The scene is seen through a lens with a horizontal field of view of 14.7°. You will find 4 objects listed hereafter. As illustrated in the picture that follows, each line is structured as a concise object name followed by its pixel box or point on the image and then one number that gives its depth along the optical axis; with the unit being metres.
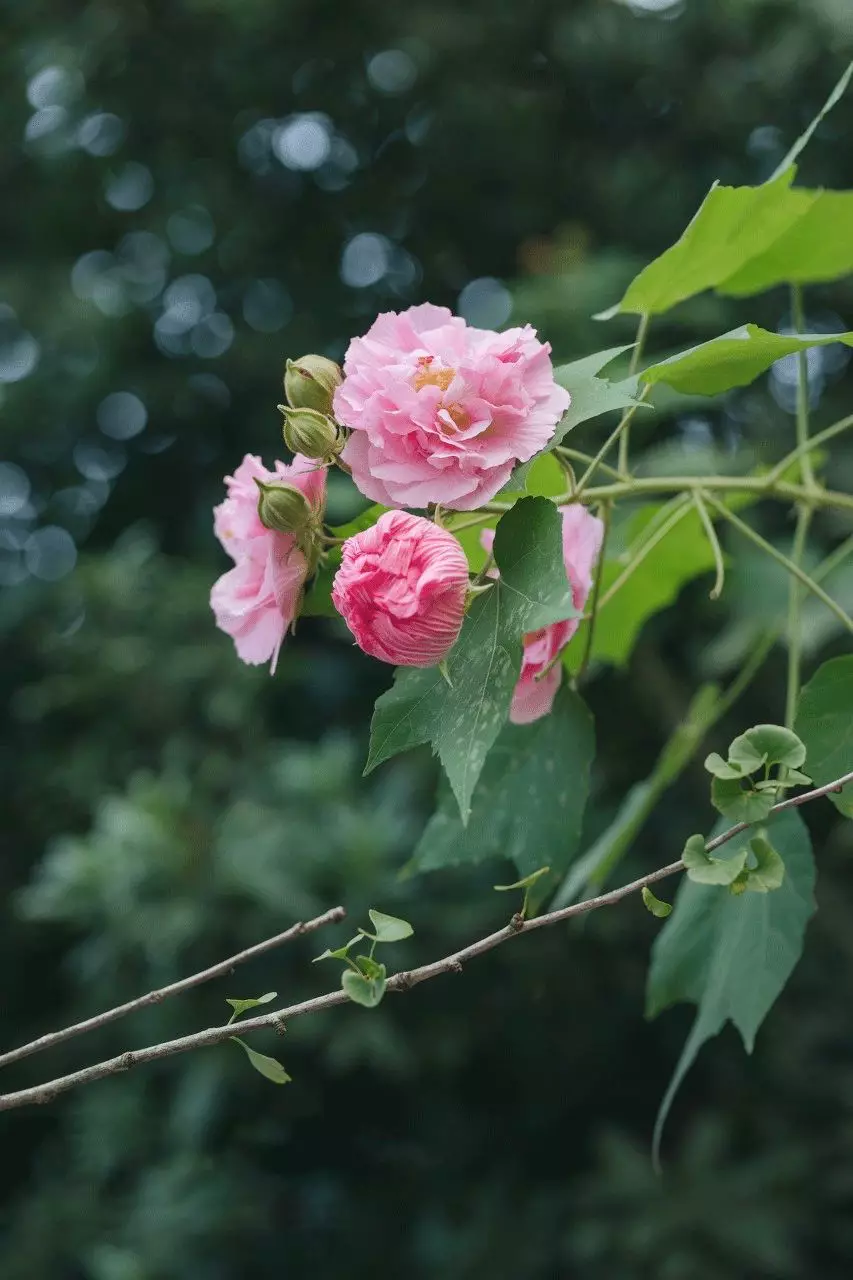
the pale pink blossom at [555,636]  1.44
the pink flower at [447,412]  1.33
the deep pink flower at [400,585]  1.31
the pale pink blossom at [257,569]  1.38
